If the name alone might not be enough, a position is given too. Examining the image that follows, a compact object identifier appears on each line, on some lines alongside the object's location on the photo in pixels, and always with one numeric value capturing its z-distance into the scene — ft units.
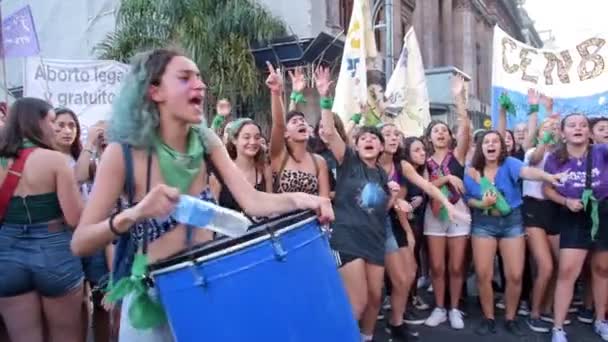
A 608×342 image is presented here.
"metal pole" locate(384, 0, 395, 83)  33.47
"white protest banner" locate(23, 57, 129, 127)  23.90
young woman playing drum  6.85
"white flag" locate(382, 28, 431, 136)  30.07
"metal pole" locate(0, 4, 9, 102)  23.46
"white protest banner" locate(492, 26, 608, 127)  26.22
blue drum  5.96
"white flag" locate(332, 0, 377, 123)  24.53
